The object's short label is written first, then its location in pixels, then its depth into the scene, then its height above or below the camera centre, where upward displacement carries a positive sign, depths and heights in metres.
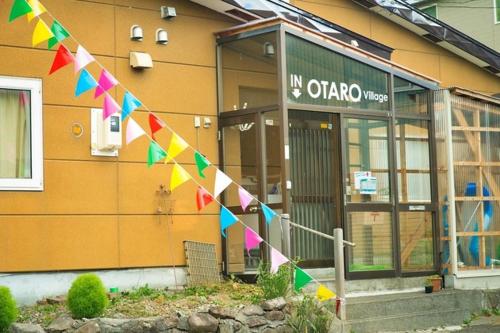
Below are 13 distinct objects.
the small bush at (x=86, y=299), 8.67 -0.93
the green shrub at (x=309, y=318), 9.73 -1.33
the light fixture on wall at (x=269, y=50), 11.54 +1.99
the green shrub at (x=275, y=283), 9.94 -0.95
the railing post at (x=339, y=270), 10.26 -0.85
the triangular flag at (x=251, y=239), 10.00 -0.44
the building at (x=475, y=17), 22.59 +4.68
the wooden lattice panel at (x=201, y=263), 11.32 -0.81
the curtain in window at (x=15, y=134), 10.32 +0.86
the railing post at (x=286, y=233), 10.85 -0.42
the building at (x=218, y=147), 10.42 +0.72
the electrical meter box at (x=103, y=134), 10.78 +0.87
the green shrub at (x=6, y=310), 8.47 -1.00
